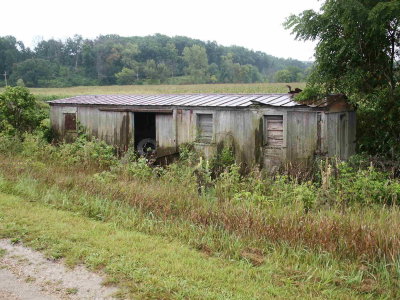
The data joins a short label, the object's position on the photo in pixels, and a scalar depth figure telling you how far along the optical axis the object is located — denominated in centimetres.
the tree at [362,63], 1216
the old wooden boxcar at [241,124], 1180
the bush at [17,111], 1708
